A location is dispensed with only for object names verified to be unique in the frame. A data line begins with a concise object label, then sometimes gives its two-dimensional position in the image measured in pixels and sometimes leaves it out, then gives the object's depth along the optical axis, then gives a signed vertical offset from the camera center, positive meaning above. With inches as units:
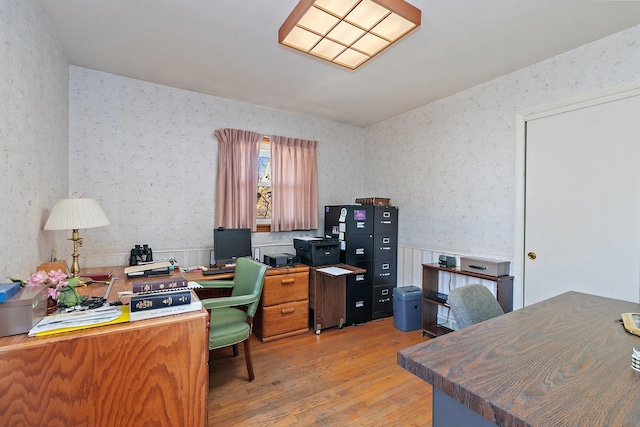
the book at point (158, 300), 53.5 -17.3
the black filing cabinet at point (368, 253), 135.9 -19.9
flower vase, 53.9 -18.3
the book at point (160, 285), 63.1 -16.7
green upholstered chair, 78.5 -30.5
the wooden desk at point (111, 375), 41.4 -26.2
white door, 82.0 +3.3
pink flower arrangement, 51.3 -13.2
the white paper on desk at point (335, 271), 114.3 -24.1
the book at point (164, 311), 51.9 -19.0
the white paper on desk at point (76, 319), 46.2 -18.6
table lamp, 67.5 -1.7
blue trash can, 127.8 -43.4
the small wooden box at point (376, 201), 147.7 +5.4
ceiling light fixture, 66.8 +46.9
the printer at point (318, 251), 127.1 -17.8
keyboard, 107.6 -23.0
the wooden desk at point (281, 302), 114.8 -37.1
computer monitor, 120.9 -14.3
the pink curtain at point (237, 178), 130.6 +14.7
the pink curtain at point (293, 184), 144.5 +13.7
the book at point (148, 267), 93.4 -19.0
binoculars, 108.8 -17.0
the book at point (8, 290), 42.9 -12.5
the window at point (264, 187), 143.8 +11.7
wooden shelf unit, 116.7 -37.0
